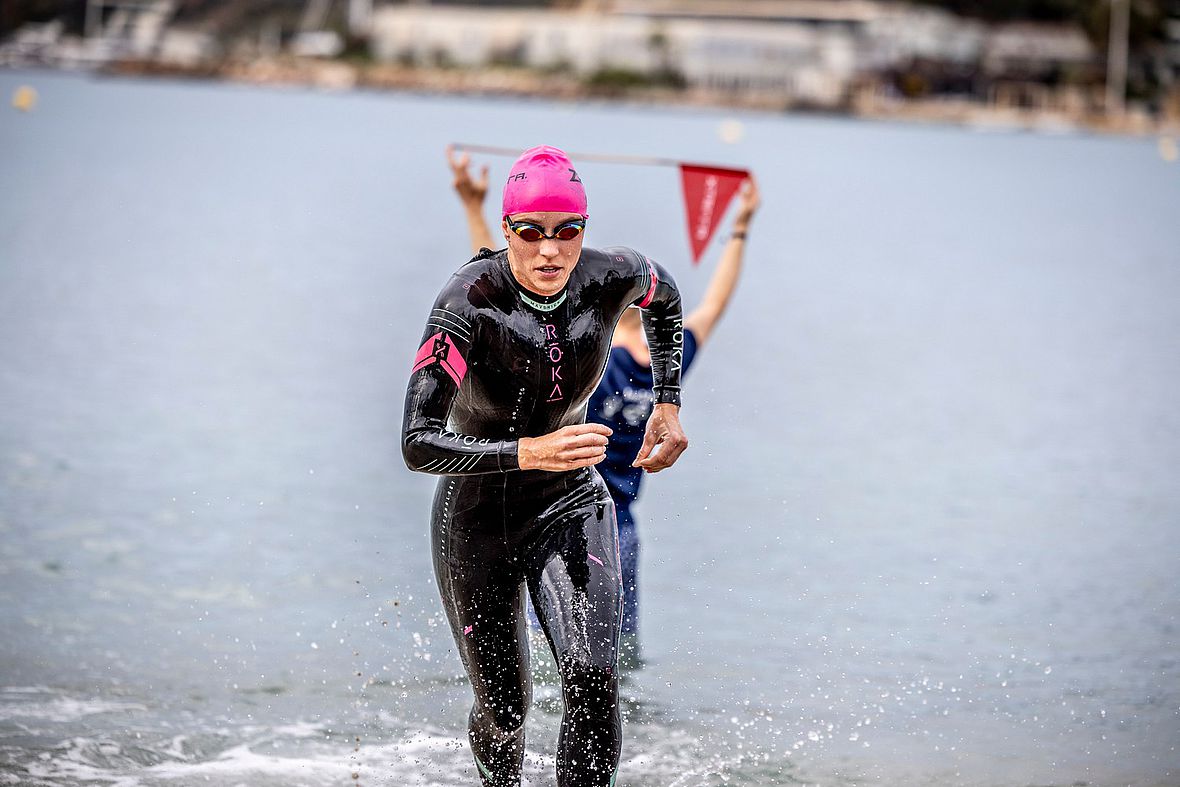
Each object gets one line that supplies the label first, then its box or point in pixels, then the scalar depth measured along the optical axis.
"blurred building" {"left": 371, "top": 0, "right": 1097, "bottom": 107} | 199.25
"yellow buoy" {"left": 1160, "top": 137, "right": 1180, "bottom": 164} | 134.75
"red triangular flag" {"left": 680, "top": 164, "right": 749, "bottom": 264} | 11.36
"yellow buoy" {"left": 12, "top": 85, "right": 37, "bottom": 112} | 85.34
